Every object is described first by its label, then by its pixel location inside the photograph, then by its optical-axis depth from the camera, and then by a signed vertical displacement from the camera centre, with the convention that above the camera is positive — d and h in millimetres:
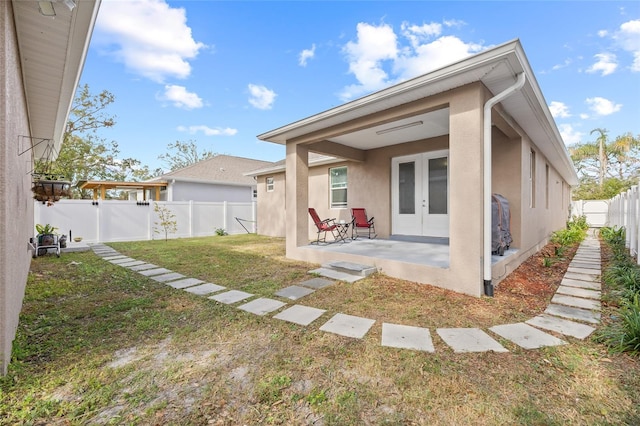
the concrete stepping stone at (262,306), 3379 -1222
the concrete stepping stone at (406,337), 2510 -1236
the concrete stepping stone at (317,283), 4375 -1196
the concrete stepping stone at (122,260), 6609 -1211
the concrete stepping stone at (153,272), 5391 -1224
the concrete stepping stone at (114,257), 7039 -1202
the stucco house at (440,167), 3875 +1041
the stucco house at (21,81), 2027 +1626
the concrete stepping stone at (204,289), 4168 -1223
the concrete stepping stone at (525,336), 2541 -1238
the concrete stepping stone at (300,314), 3092 -1226
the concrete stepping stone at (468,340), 2461 -1237
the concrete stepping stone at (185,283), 4545 -1225
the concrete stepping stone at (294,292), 3896 -1206
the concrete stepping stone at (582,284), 4328 -1223
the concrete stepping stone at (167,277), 4957 -1225
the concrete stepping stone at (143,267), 5848 -1220
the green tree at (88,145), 15555 +4106
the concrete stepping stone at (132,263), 6262 -1217
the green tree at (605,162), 21234 +4117
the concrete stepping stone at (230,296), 3777 -1221
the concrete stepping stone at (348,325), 2777 -1233
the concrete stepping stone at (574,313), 3100 -1238
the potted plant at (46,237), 7277 -673
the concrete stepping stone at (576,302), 3493 -1233
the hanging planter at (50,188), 4609 +396
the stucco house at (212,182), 15489 +1708
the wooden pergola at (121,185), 13992 +1400
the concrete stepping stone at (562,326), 2756 -1239
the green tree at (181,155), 30219 +6193
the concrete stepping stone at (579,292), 3890 -1228
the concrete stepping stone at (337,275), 4719 -1171
